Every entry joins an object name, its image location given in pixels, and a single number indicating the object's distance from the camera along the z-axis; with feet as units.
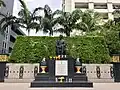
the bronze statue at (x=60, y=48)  34.12
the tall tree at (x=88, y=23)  62.85
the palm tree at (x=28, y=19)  59.93
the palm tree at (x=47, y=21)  59.36
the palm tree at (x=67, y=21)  59.77
